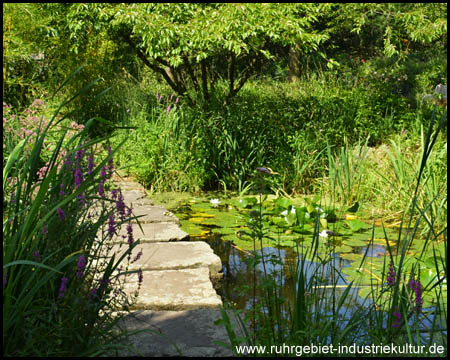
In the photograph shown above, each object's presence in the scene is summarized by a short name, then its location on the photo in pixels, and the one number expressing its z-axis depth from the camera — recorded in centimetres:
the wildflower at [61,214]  190
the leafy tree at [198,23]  560
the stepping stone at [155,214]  435
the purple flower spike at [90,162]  210
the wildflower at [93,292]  191
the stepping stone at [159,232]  379
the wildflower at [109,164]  205
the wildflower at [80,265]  181
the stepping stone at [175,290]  260
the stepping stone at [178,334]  210
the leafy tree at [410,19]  691
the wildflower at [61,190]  201
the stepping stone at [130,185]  572
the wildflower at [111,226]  197
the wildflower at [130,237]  202
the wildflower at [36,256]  182
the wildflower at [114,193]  216
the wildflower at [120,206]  200
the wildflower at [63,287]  178
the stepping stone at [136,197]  504
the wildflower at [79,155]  207
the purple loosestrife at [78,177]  200
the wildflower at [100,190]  206
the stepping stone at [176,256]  320
